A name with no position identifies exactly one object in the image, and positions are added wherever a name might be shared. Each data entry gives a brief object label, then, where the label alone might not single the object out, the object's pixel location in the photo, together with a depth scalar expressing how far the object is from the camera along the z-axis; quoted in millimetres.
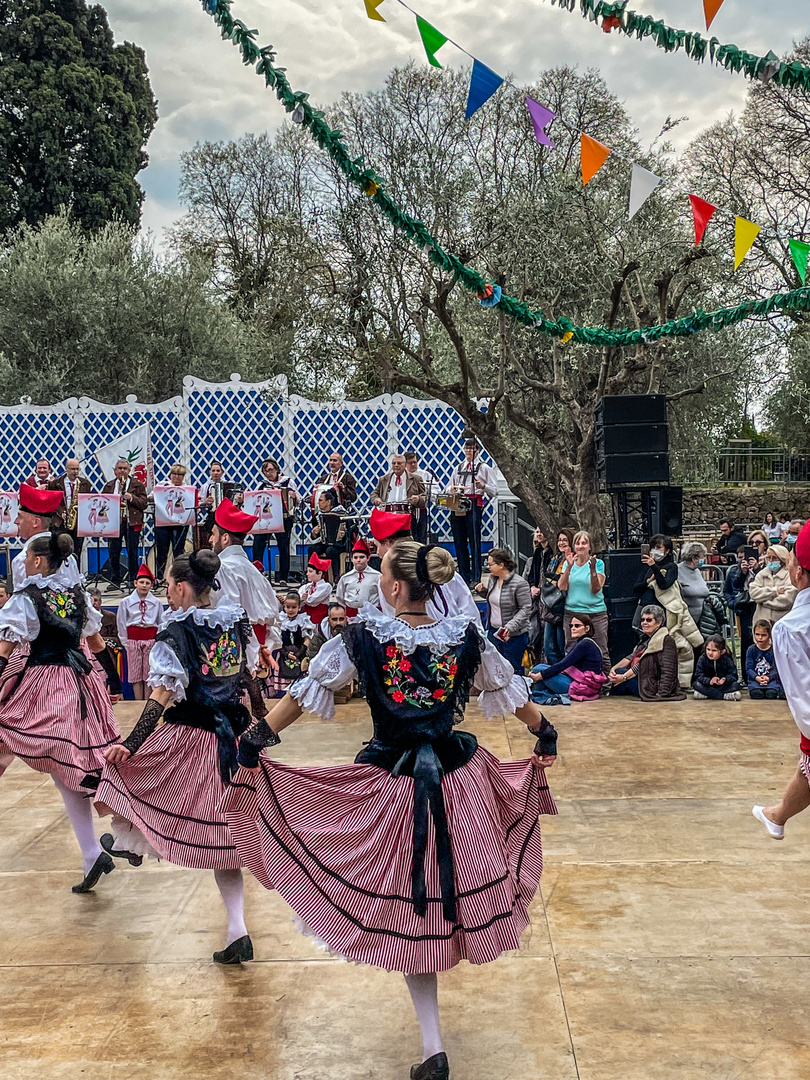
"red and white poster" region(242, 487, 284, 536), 12516
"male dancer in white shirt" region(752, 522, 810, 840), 3463
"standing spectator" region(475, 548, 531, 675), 8875
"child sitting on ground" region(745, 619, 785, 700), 8195
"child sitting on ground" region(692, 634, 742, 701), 8172
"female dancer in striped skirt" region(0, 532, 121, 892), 4410
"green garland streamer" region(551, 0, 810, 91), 5230
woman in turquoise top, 8727
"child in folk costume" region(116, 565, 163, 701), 9008
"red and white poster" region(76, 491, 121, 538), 12305
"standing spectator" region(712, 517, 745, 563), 13664
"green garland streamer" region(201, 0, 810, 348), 5148
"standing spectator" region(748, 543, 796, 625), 8781
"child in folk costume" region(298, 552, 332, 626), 9641
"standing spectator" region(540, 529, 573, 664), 8867
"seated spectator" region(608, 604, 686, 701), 8250
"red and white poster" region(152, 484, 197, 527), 12430
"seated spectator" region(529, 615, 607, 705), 8336
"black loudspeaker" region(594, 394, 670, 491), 9445
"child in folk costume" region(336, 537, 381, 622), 8914
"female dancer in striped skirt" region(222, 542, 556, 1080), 2904
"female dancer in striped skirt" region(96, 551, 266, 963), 3785
